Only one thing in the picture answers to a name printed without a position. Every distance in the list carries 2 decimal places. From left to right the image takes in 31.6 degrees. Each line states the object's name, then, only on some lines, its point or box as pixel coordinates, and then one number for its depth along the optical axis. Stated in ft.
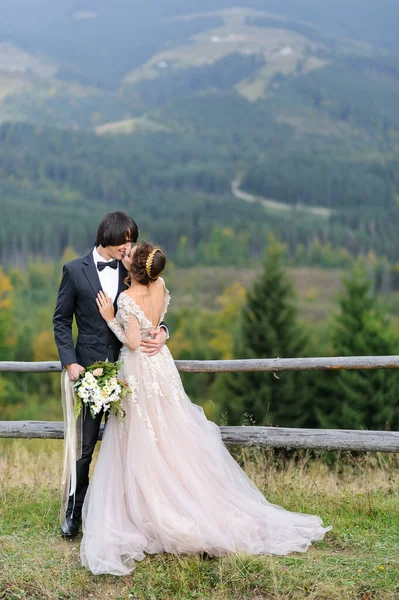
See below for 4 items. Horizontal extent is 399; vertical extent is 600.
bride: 14.21
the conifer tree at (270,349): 96.99
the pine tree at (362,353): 92.22
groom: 15.17
